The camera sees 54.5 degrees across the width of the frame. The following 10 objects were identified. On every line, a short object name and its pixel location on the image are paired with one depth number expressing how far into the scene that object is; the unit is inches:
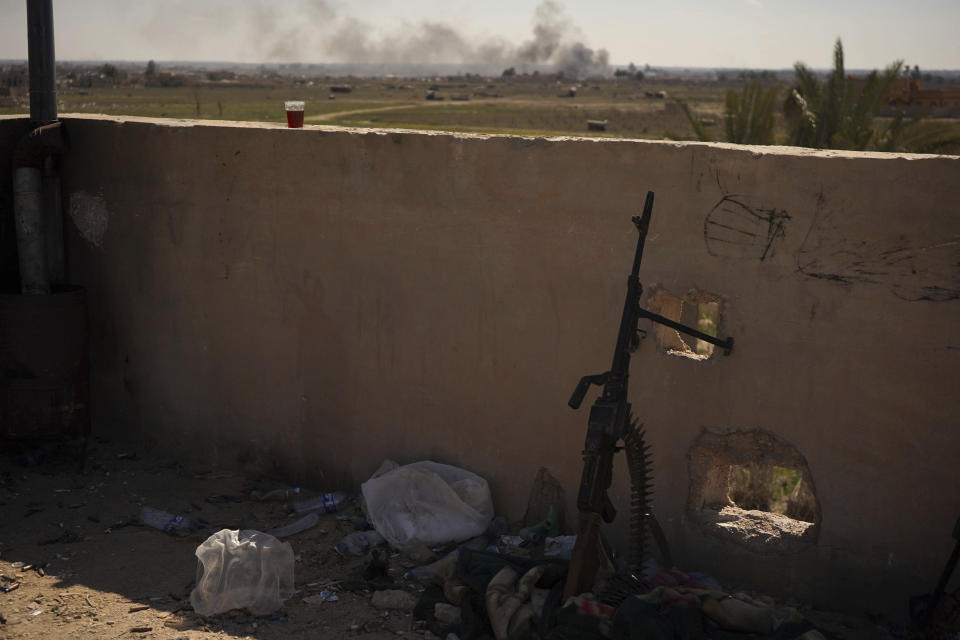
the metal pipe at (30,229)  218.2
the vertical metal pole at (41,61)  218.7
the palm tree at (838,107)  503.8
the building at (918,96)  1591.8
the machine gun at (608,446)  132.5
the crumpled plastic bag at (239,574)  161.5
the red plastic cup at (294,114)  208.1
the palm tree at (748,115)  529.3
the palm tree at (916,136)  499.5
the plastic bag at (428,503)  187.3
